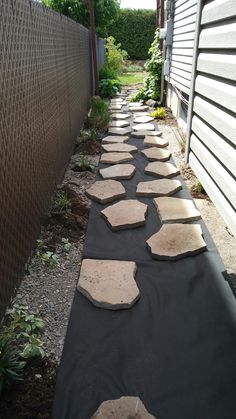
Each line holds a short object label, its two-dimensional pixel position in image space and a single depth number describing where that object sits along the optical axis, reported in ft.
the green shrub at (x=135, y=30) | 52.95
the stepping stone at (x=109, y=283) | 6.19
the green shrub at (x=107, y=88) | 29.58
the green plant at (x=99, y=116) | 18.41
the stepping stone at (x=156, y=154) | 13.56
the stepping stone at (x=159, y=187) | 10.52
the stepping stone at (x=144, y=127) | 18.30
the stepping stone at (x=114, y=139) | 16.05
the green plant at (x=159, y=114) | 20.99
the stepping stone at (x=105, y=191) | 10.14
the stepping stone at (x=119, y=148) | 14.61
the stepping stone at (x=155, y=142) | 15.44
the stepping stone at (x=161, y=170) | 11.89
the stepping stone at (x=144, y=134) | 17.04
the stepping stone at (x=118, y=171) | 11.84
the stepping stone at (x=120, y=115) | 21.15
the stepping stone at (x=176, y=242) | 7.47
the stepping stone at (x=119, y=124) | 19.13
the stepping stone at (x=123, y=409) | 4.27
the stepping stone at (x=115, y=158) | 13.33
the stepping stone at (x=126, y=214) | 8.72
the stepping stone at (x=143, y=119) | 20.08
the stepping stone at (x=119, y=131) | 17.49
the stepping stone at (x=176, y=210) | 8.93
